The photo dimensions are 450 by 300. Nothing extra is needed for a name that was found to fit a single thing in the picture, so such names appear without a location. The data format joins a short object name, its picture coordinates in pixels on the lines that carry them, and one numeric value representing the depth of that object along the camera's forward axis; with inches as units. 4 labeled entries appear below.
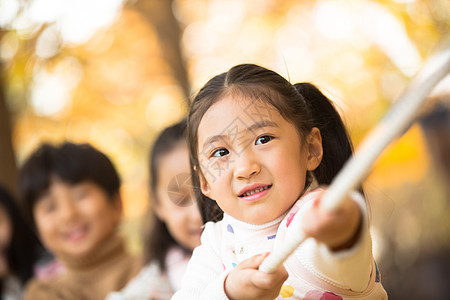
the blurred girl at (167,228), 76.4
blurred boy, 87.8
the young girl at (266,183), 34.1
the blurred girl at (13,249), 109.9
